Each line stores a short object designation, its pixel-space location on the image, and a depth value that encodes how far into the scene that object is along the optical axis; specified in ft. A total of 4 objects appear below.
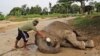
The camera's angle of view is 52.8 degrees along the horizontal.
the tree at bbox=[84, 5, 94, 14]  72.78
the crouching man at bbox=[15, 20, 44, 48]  13.55
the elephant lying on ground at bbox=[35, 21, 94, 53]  12.08
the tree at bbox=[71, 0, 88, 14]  76.29
